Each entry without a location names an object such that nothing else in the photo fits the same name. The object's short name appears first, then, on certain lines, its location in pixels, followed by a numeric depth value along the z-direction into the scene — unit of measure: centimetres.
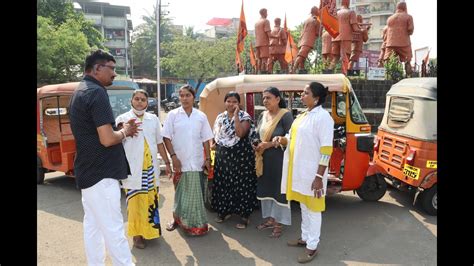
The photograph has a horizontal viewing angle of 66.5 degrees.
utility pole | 972
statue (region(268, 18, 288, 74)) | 1330
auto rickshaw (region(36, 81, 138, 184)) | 601
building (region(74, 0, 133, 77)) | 5178
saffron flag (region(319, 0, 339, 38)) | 901
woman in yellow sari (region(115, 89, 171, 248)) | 359
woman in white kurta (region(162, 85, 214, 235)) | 395
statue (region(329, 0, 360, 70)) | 1095
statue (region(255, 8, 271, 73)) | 1302
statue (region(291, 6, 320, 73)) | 1152
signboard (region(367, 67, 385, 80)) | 1159
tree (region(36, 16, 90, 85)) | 1747
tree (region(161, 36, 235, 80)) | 3158
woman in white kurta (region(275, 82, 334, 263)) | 329
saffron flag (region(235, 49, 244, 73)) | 1222
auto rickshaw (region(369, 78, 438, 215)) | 451
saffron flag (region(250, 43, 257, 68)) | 1599
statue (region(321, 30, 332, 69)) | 1242
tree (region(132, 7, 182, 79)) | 4634
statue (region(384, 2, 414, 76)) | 1073
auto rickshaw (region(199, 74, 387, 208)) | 458
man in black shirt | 251
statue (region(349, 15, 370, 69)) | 1289
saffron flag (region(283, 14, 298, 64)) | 1237
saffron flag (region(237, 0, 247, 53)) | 1131
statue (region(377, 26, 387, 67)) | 1165
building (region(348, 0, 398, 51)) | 5300
